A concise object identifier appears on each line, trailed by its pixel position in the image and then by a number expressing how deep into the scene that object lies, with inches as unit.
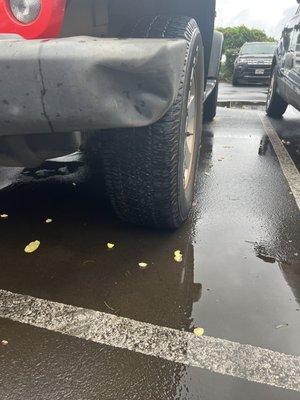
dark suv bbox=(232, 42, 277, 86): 517.7
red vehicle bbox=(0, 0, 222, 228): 61.8
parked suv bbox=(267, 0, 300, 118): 196.2
